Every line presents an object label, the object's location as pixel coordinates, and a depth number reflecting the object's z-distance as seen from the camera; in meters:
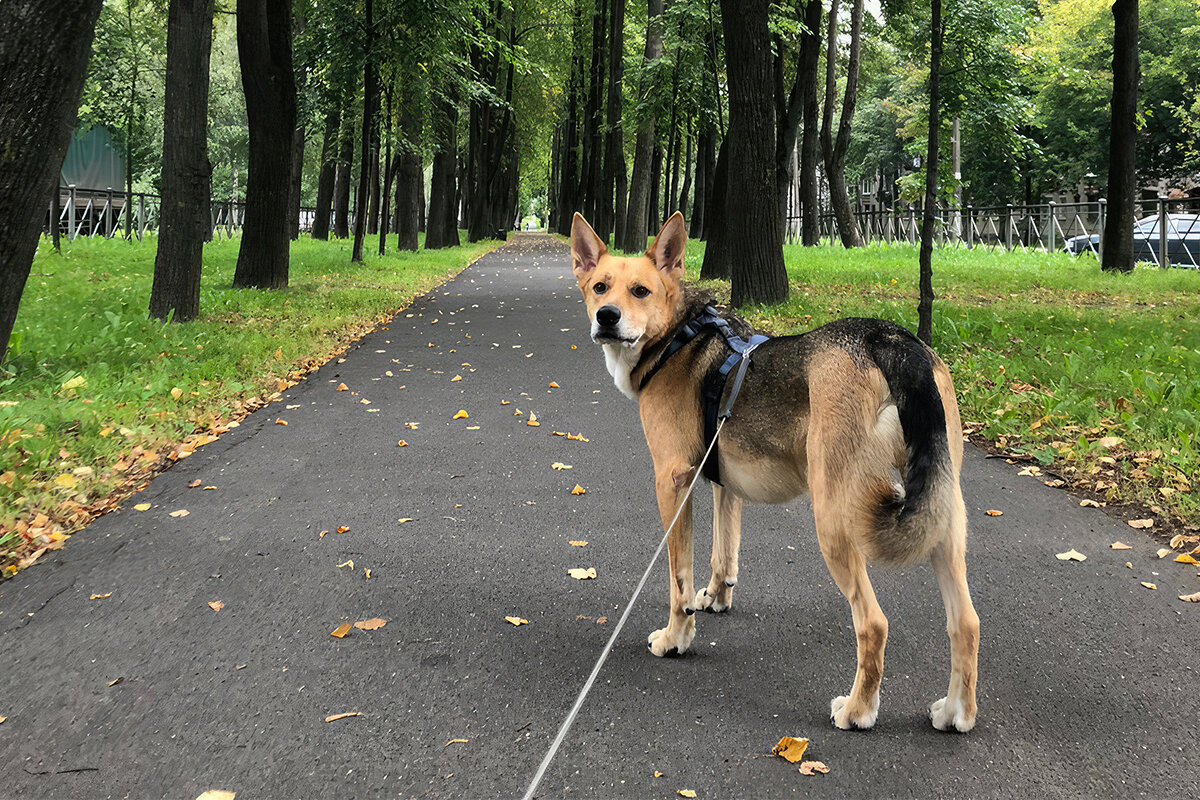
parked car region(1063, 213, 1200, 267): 20.95
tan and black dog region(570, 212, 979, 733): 2.78
